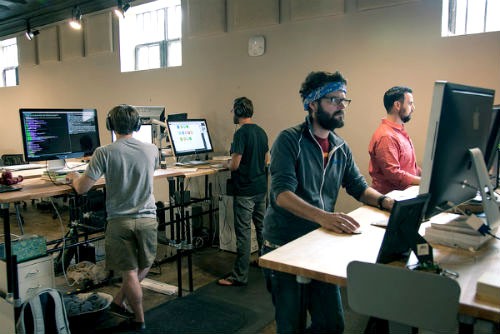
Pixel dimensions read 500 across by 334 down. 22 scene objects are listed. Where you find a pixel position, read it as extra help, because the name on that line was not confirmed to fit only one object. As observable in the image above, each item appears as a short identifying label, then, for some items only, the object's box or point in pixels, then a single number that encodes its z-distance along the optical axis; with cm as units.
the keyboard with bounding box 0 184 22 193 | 245
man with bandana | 167
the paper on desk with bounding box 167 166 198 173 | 355
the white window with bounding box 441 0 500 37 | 328
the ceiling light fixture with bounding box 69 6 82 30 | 538
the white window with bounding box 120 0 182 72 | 531
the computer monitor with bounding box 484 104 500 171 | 167
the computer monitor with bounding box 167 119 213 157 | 399
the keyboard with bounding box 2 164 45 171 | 362
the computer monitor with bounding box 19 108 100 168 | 280
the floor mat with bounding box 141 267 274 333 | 271
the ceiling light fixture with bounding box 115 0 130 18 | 493
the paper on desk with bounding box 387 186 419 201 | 225
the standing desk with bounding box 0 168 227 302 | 231
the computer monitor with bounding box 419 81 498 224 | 125
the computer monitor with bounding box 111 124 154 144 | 415
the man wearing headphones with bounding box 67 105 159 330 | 248
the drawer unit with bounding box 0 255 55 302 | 248
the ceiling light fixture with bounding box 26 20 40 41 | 618
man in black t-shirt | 343
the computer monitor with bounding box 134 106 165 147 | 416
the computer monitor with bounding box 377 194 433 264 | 123
